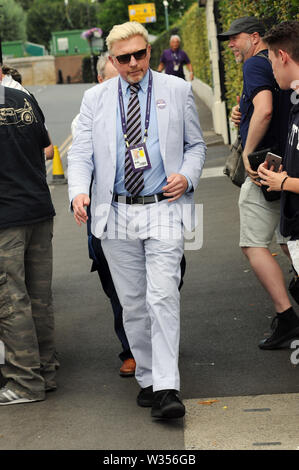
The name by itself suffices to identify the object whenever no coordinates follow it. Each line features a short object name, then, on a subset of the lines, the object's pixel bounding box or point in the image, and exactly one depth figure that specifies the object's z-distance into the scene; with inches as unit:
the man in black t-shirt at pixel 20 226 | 209.8
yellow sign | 1949.3
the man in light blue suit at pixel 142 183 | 195.2
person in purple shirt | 890.1
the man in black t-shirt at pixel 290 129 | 190.4
